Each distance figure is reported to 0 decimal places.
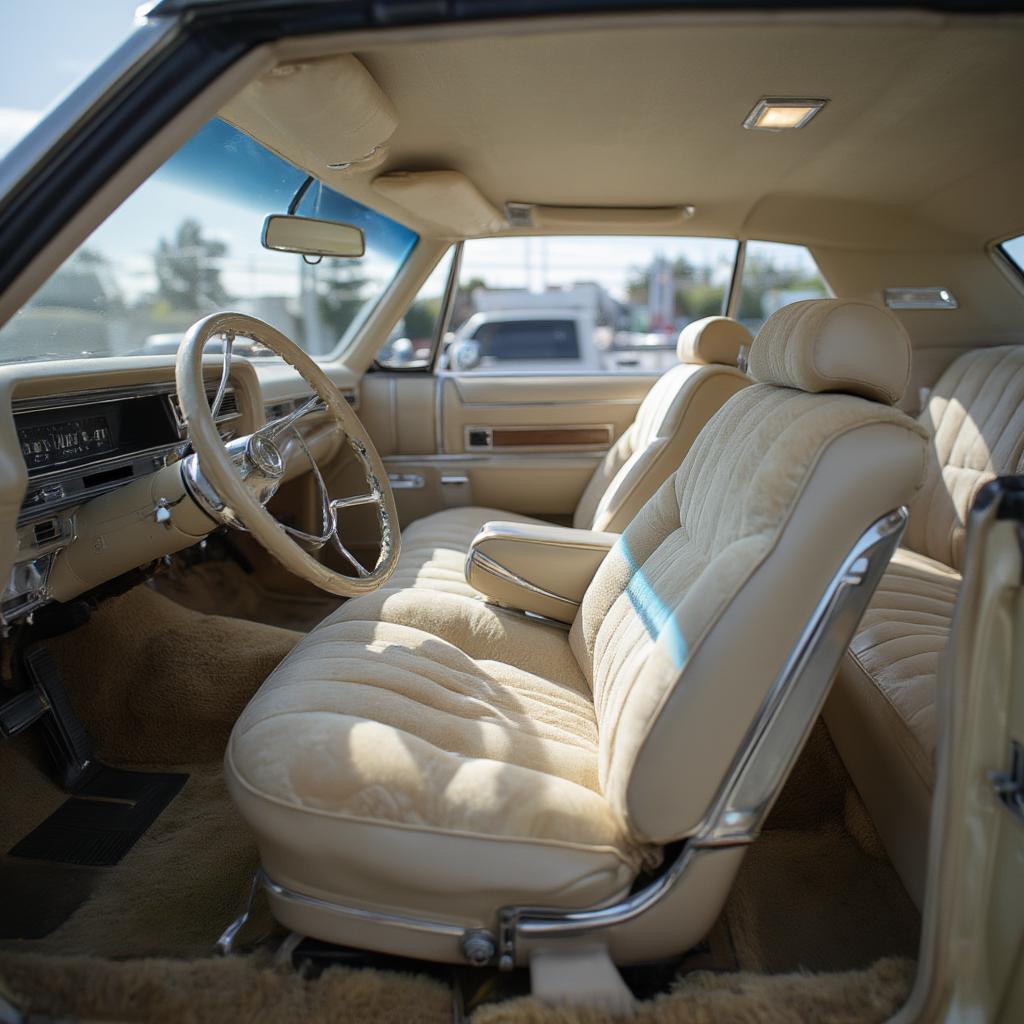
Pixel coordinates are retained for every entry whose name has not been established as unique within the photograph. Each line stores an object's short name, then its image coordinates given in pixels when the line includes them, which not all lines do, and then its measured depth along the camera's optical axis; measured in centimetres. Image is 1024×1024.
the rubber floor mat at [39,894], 146
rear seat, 131
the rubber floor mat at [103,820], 165
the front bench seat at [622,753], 105
